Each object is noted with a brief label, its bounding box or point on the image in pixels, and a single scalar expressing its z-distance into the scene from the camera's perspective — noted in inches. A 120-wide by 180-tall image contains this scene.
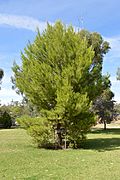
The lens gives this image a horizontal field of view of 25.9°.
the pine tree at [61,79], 572.8
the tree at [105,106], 1395.7
